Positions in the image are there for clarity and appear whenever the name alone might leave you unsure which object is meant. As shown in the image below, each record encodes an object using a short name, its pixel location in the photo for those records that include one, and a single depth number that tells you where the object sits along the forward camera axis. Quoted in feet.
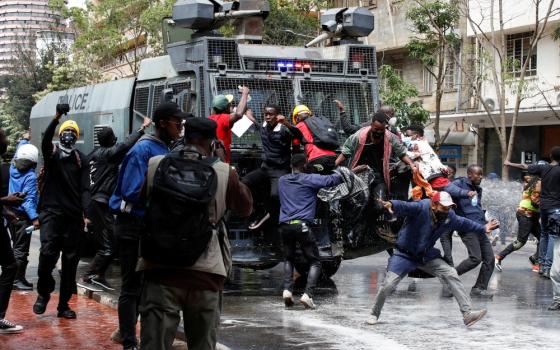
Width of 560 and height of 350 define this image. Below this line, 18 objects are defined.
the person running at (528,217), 48.44
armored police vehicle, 37.78
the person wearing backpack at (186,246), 17.42
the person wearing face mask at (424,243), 30.63
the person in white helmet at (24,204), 36.29
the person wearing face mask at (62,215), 30.35
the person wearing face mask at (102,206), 35.99
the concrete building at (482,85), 87.61
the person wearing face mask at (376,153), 36.83
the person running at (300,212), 34.30
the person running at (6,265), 27.40
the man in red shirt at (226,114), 34.65
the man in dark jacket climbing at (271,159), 36.04
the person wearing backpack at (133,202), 22.95
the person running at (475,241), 38.78
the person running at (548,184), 42.73
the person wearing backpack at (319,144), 37.04
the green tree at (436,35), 82.38
